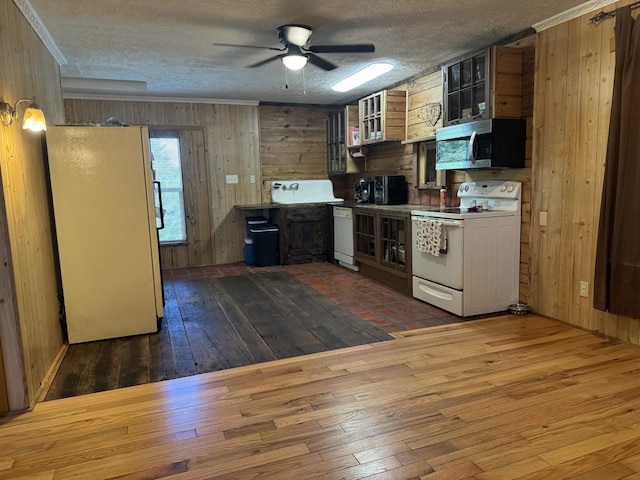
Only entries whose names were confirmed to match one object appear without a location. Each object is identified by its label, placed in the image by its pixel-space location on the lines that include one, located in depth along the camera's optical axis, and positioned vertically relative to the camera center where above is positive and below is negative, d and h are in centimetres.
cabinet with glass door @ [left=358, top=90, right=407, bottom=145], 528 +83
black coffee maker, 585 -11
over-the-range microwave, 364 +32
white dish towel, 384 -48
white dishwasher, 579 -71
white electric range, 370 -64
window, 625 +13
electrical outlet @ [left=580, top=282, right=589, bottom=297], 331 -84
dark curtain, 279 -9
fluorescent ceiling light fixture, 473 +124
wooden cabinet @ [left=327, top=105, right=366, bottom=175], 629 +62
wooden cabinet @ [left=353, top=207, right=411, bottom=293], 453 -71
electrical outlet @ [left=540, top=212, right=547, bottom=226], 362 -32
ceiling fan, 334 +106
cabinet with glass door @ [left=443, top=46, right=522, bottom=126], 364 +82
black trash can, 620 -82
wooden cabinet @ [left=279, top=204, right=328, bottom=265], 629 -70
